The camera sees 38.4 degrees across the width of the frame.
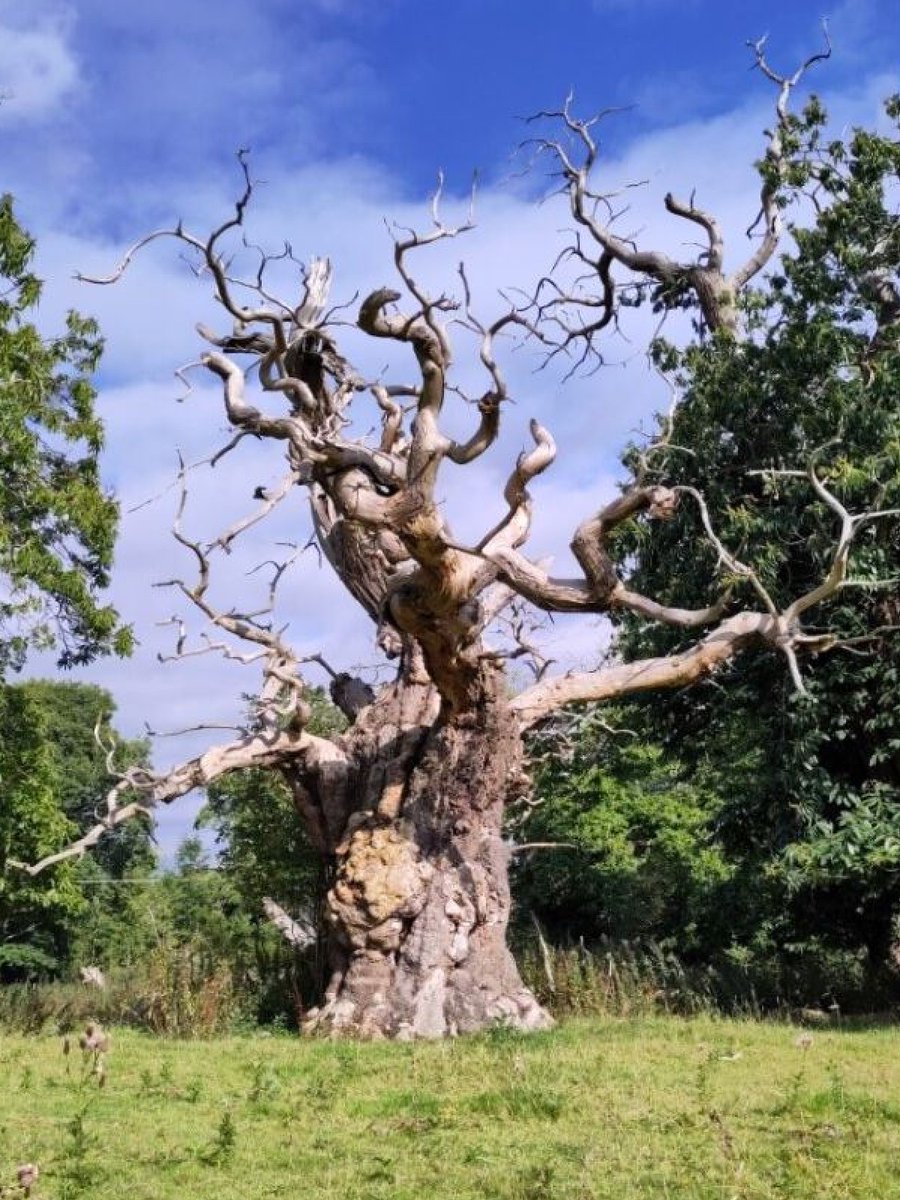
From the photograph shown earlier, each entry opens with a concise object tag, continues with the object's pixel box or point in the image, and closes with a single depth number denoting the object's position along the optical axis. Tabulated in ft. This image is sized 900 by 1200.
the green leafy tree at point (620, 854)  61.52
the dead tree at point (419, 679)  31.71
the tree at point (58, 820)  50.47
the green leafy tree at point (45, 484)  43.57
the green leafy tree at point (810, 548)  38.65
